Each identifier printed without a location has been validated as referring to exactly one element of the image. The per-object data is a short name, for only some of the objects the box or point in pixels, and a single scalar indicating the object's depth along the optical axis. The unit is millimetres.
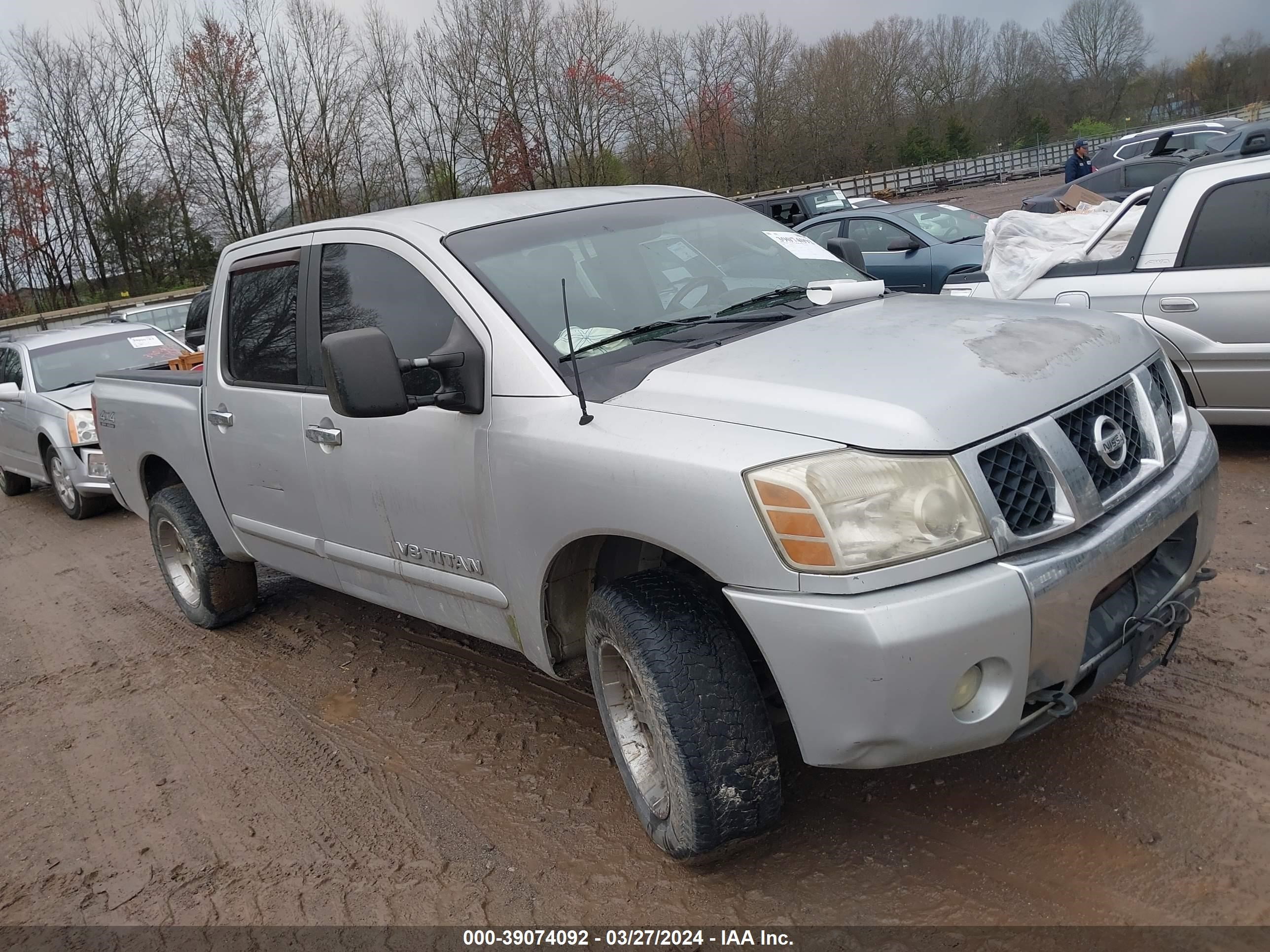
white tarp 6328
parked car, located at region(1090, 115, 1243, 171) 20297
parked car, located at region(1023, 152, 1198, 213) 13789
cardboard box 10672
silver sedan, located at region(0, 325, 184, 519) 8844
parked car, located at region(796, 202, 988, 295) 10648
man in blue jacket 19338
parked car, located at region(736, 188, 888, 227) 21016
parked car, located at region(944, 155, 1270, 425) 5355
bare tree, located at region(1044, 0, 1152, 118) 69750
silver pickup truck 2316
